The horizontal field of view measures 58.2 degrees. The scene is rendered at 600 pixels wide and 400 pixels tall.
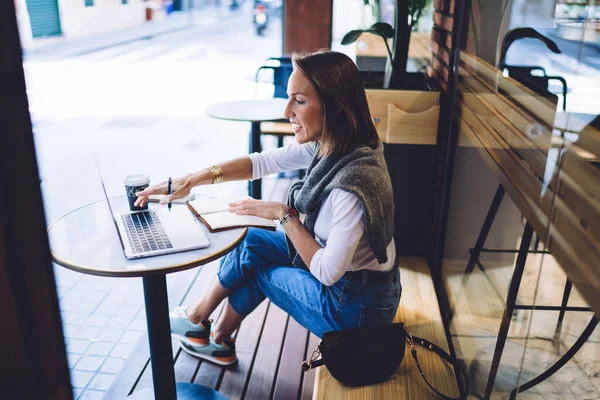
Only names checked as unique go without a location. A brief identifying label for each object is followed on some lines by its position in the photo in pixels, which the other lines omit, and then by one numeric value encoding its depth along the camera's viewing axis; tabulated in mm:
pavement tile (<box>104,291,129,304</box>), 2889
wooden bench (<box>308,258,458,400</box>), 1658
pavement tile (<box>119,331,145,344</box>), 2537
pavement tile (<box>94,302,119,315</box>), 2783
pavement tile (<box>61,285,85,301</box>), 2899
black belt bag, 1625
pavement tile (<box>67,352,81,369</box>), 2395
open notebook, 1735
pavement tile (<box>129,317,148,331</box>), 2645
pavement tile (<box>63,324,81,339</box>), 2590
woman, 1605
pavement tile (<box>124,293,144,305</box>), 2882
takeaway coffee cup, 1818
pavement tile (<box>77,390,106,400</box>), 2146
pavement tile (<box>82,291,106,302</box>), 2904
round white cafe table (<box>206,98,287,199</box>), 3252
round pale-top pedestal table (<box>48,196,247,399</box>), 1485
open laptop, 1569
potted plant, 2826
